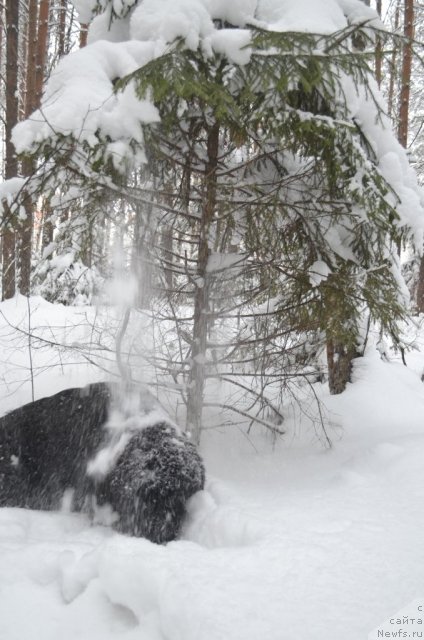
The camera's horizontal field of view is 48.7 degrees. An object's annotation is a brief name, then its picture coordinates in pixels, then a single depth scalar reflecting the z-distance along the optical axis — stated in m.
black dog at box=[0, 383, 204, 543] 3.60
